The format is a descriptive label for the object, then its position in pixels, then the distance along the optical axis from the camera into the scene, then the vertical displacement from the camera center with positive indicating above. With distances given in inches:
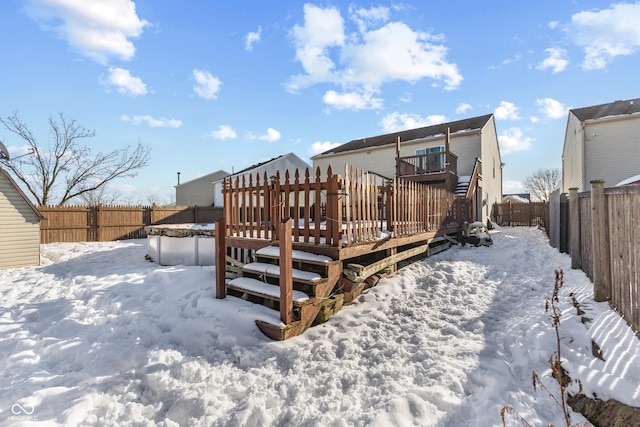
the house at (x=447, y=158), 536.5 +150.2
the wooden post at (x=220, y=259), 182.9 -26.6
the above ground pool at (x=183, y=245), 285.4 -27.1
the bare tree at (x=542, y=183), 1729.8 +185.6
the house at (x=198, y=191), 1184.8 +113.0
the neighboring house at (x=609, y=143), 574.9 +139.8
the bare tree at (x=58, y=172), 694.5 +118.3
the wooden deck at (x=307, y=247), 149.9 -20.1
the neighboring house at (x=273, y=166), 884.0 +160.1
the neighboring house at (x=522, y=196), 2160.4 +128.2
